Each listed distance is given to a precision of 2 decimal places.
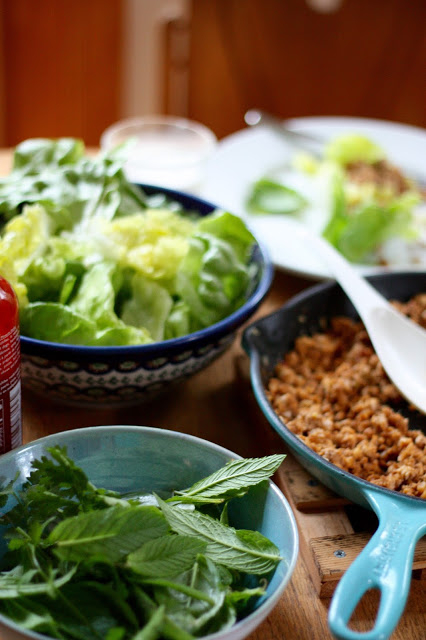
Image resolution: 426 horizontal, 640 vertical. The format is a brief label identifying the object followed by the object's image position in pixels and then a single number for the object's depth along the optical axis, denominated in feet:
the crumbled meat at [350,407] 2.72
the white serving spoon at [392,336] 3.15
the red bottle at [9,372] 2.22
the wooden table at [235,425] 2.41
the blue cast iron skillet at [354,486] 1.98
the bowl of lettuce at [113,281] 2.79
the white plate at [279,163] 4.16
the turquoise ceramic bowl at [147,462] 2.32
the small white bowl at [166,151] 4.87
